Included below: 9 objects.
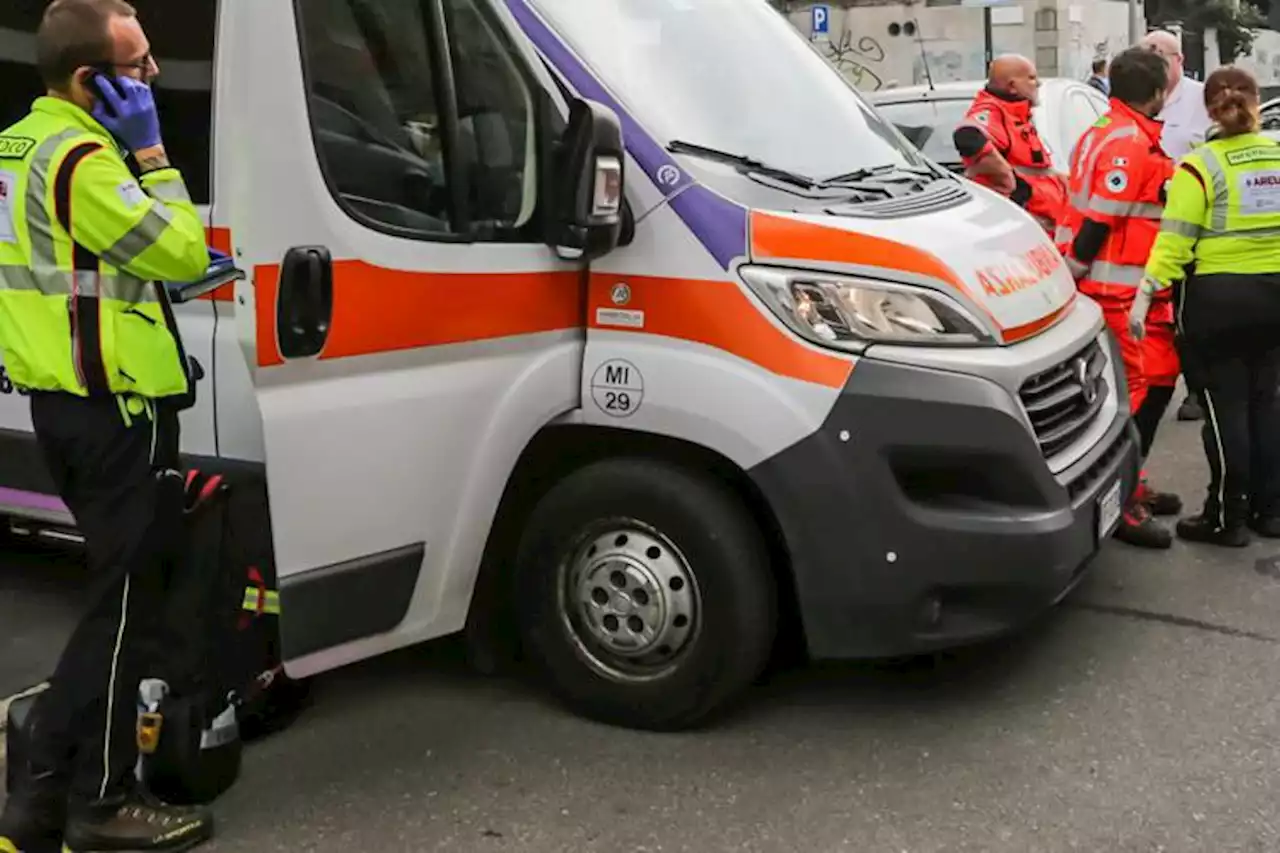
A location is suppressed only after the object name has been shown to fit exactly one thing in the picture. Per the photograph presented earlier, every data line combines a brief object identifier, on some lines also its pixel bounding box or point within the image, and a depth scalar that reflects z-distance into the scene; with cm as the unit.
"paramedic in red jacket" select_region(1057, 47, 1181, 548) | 545
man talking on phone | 298
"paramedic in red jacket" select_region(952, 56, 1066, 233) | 684
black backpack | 339
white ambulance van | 348
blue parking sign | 1769
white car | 809
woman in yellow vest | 509
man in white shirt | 852
